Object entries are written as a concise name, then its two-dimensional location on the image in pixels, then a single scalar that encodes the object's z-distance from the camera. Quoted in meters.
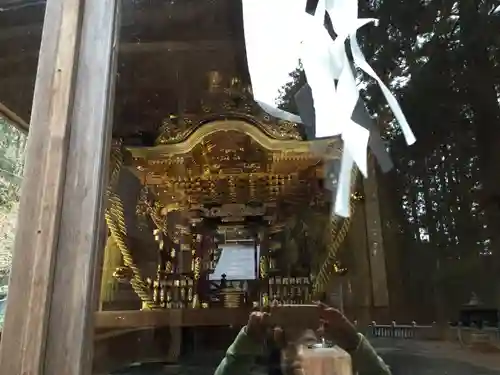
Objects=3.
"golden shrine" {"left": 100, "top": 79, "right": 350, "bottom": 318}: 2.79
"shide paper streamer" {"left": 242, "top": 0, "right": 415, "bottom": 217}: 0.94
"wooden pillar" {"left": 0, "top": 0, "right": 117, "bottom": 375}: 0.61
